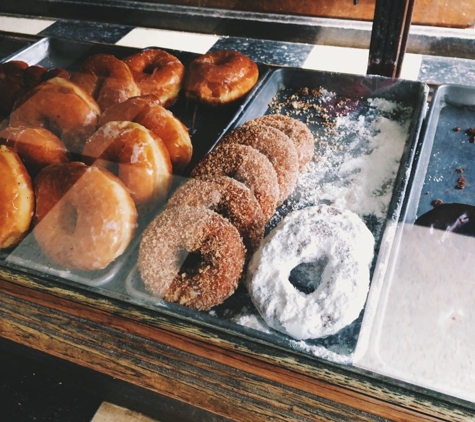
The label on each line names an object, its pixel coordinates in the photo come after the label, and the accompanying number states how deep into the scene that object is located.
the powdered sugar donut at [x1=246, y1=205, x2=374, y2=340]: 0.39
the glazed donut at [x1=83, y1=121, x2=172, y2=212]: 0.48
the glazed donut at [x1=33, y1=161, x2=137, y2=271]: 0.43
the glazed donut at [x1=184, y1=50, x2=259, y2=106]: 0.62
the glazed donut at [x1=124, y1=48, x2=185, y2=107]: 0.63
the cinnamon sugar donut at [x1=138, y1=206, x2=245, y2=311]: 0.41
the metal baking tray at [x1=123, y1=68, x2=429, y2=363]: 0.39
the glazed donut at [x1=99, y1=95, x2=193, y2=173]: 0.53
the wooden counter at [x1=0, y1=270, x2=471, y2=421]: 0.37
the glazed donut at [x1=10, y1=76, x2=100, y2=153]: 0.54
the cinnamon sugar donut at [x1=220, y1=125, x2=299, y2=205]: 0.51
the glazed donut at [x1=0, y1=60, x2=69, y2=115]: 0.61
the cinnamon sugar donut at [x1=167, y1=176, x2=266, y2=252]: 0.45
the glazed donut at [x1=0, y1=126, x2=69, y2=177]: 0.50
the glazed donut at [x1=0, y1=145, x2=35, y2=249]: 0.44
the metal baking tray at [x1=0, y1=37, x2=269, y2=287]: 0.44
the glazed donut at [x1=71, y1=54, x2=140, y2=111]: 0.60
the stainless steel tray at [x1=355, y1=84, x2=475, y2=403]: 0.36
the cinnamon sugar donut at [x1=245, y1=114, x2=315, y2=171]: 0.54
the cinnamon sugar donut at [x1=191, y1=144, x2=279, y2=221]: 0.48
